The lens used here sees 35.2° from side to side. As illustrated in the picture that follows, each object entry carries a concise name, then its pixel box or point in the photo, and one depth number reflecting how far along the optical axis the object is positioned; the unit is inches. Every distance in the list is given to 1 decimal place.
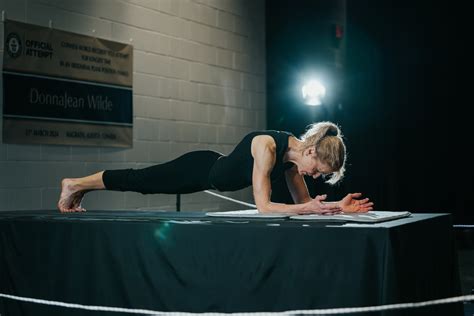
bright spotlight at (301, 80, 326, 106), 243.1
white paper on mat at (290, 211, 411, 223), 106.9
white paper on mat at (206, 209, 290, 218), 116.0
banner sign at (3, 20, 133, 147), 170.9
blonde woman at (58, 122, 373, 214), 128.6
